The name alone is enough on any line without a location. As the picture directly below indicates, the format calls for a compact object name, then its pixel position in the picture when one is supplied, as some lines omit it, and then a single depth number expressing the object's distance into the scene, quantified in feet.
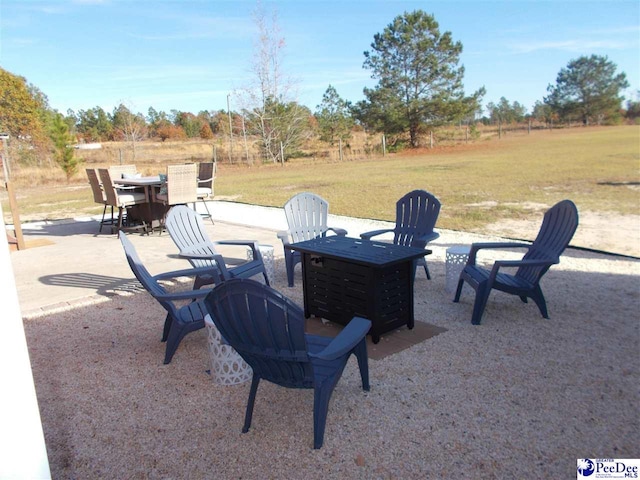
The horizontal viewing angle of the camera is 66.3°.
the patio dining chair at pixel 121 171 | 26.94
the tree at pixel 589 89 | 148.66
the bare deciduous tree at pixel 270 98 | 76.89
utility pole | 75.24
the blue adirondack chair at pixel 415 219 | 15.49
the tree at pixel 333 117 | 94.48
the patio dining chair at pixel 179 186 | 23.80
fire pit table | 11.39
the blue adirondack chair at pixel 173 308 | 10.32
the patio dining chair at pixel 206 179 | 27.54
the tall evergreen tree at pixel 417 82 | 97.60
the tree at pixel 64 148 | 59.21
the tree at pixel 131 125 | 86.33
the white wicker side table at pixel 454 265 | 14.76
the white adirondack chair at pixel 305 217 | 16.85
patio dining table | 25.11
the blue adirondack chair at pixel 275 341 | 7.02
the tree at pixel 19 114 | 61.93
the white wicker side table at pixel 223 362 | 9.65
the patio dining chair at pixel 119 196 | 24.40
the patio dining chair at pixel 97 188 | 25.85
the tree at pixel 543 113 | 154.30
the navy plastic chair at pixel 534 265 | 12.05
